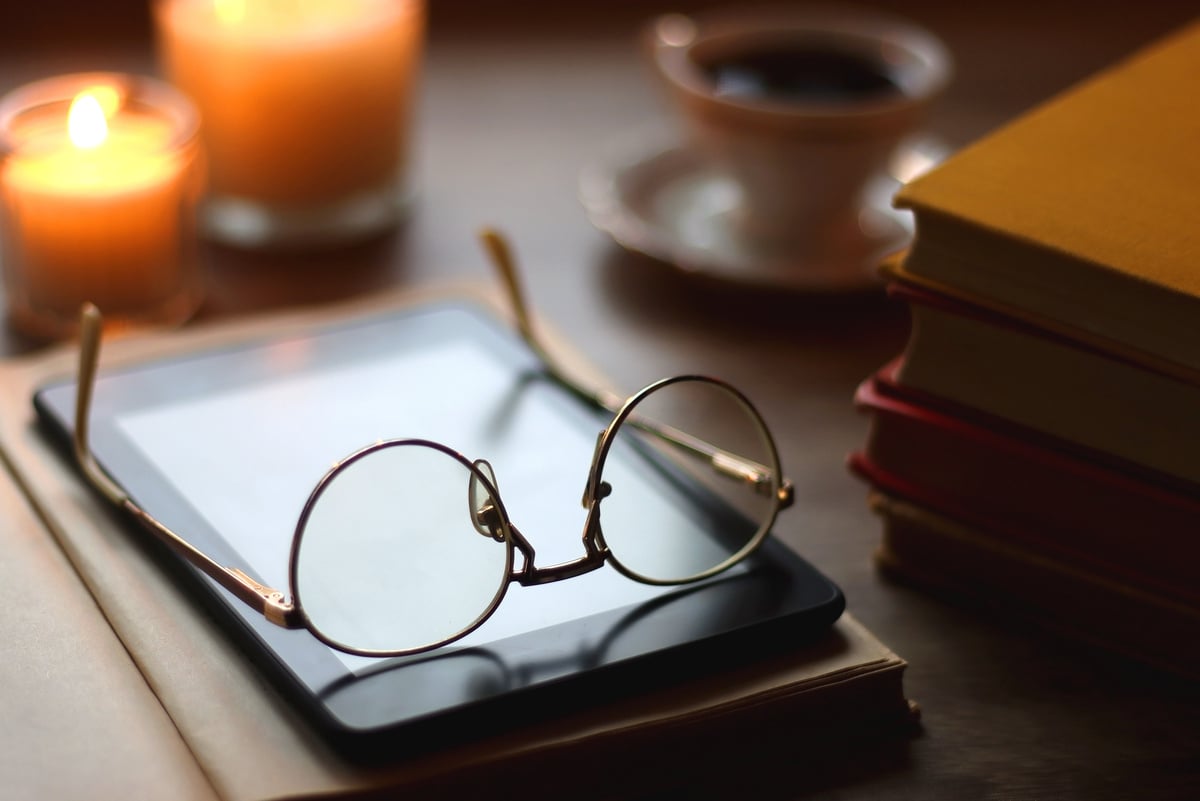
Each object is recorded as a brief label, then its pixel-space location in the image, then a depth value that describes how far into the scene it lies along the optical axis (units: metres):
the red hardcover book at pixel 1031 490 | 0.80
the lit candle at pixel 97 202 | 0.94
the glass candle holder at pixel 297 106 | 0.98
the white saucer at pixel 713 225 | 0.97
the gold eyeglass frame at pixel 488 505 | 0.78
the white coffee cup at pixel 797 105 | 0.96
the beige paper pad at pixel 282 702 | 0.76
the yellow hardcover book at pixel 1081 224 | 0.79
